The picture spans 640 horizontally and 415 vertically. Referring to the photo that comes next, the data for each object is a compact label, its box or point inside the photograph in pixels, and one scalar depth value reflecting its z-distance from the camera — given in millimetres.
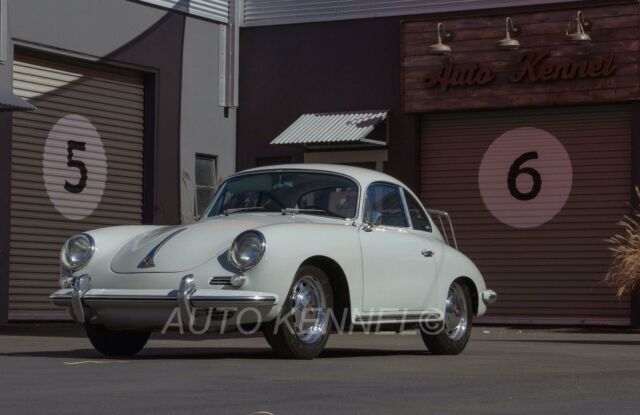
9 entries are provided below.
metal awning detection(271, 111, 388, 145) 20719
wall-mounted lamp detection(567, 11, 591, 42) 19375
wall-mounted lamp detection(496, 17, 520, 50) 19853
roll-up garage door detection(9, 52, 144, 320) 18297
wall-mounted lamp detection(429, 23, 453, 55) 20391
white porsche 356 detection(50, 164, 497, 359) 9508
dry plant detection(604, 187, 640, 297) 16797
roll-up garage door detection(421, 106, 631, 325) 19844
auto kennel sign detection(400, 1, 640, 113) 19562
